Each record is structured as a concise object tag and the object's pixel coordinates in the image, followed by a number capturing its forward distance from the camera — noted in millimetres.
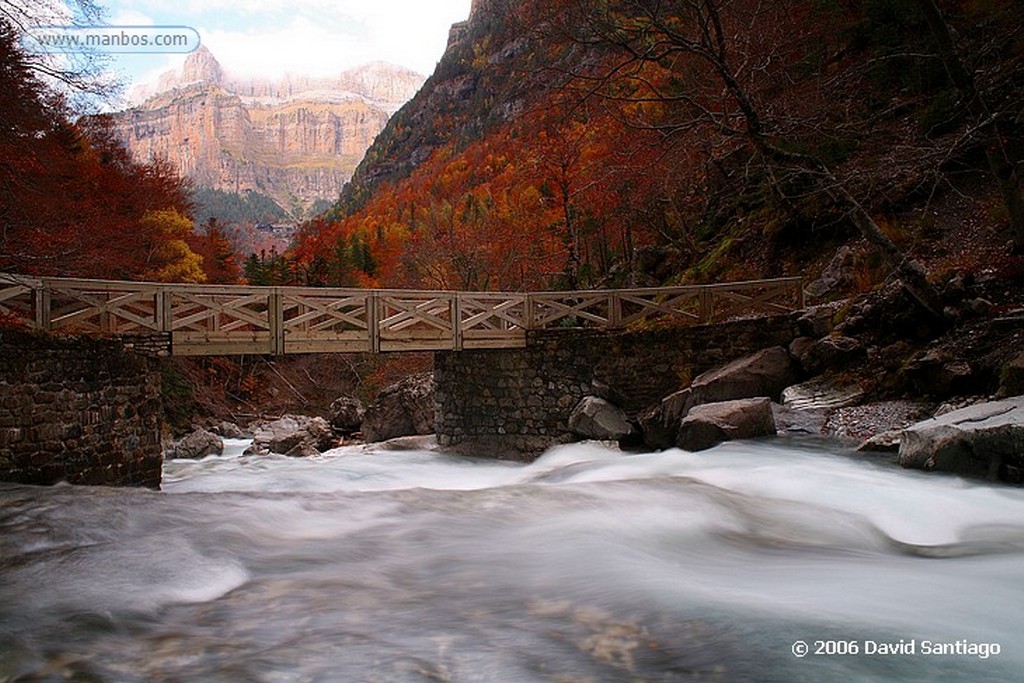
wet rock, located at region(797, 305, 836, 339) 10539
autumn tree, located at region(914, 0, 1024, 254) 7859
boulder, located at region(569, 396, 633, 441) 12148
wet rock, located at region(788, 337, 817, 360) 10484
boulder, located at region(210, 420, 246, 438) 21109
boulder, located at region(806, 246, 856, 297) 12508
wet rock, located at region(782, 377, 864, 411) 8938
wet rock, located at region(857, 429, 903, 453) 7128
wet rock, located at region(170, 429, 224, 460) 16656
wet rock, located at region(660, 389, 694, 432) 10523
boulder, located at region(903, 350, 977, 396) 7512
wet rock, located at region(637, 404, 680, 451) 10430
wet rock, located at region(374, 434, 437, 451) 15492
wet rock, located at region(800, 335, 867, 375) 9484
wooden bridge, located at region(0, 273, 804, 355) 9594
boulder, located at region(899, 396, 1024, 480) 5699
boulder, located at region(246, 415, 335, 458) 17078
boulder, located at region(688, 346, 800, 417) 10477
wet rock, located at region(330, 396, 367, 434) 21344
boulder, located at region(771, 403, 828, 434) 8609
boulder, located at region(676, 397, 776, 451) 8758
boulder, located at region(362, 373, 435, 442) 18609
